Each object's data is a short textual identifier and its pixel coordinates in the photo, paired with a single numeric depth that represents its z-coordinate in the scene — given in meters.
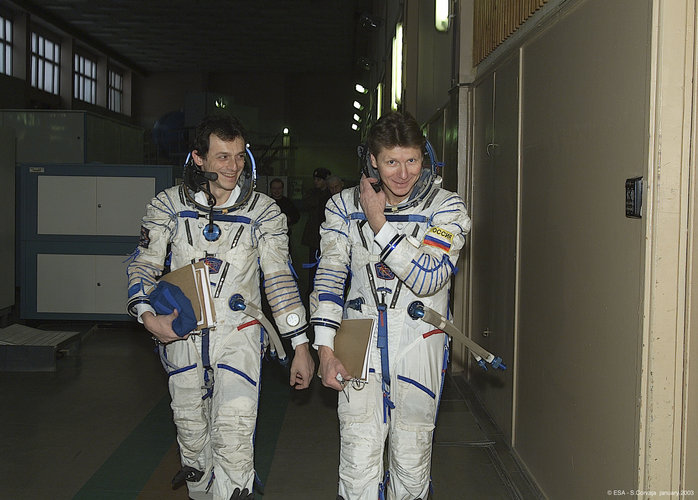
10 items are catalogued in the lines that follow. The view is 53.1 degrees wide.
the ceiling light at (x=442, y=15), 7.19
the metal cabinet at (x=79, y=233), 8.04
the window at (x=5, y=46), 22.16
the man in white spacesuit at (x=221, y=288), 3.20
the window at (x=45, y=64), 24.42
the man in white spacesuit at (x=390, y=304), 2.85
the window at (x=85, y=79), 28.00
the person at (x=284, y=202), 9.37
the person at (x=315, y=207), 8.34
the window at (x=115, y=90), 31.30
